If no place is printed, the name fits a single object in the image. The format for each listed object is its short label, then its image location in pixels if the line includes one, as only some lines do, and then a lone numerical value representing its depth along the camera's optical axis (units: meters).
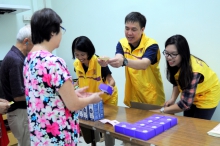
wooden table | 1.22
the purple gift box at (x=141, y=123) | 1.42
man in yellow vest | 1.92
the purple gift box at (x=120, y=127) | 1.41
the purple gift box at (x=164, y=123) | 1.39
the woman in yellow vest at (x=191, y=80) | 1.64
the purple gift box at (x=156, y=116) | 1.52
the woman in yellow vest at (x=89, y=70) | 2.04
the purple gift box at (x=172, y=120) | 1.44
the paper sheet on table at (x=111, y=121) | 1.58
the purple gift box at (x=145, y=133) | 1.28
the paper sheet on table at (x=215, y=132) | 1.25
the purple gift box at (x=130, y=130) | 1.35
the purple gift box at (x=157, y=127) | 1.33
